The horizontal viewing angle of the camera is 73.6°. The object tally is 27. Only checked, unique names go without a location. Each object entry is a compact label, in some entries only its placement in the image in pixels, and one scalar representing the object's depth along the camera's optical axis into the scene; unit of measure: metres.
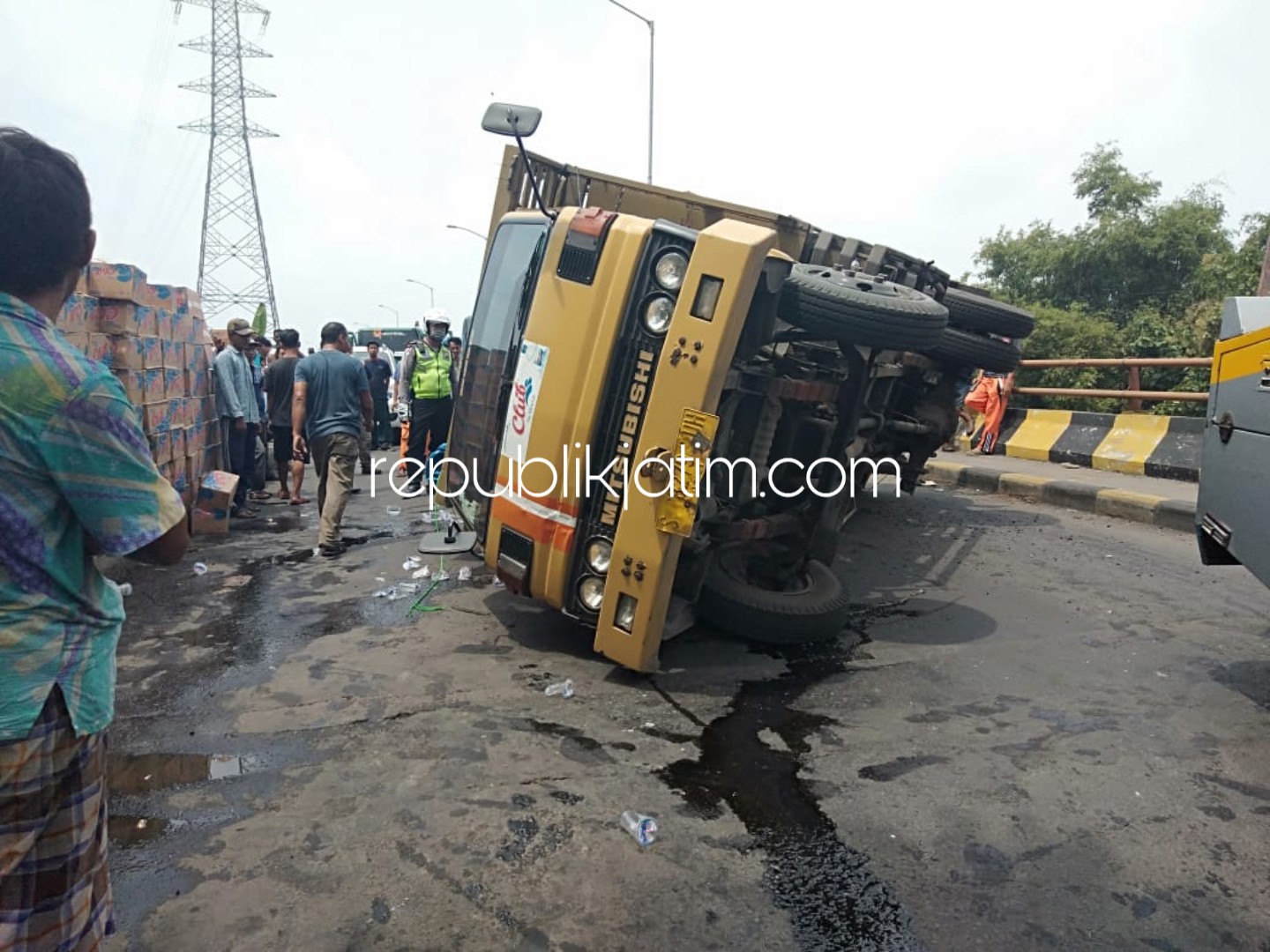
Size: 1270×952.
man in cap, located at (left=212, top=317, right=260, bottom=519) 8.23
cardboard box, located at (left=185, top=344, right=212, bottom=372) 7.92
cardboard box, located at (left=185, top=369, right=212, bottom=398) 7.84
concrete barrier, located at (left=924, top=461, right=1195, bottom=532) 7.27
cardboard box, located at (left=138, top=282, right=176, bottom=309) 6.89
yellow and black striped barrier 8.99
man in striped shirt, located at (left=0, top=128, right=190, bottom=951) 1.36
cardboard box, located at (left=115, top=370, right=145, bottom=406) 6.32
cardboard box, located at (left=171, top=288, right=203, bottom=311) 7.69
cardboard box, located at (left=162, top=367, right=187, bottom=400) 7.25
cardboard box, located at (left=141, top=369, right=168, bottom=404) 6.71
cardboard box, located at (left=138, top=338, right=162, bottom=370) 6.76
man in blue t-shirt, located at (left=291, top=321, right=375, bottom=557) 6.45
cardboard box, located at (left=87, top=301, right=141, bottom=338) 6.25
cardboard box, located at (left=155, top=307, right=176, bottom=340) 7.13
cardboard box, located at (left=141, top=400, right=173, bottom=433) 6.61
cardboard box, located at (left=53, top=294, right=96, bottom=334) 5.60
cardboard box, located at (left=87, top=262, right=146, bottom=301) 6.18
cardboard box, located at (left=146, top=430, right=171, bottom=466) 6.68
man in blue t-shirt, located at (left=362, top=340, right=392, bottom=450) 12.66
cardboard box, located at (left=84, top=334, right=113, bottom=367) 5.99
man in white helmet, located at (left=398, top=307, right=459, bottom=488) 7.73
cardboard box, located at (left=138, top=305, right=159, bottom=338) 6.72
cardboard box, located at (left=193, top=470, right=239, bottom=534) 7.12
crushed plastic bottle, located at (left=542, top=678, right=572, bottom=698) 3.65
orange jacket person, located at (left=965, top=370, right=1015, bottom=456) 11.54
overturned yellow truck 3.52
